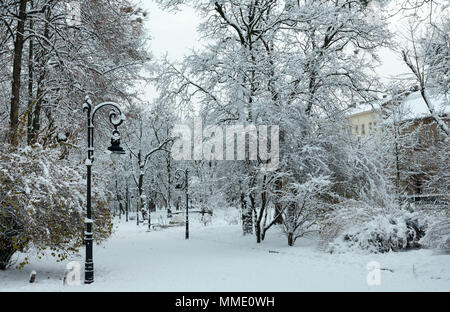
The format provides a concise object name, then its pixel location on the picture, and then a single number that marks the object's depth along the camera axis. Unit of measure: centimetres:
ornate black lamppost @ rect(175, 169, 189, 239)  1863
